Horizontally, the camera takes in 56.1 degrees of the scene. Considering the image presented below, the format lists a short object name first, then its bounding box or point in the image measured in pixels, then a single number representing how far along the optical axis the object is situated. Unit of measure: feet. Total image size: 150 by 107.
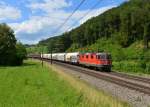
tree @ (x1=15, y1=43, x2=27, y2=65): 128.09
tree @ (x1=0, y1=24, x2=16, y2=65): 125.33
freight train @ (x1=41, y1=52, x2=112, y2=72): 68.45
